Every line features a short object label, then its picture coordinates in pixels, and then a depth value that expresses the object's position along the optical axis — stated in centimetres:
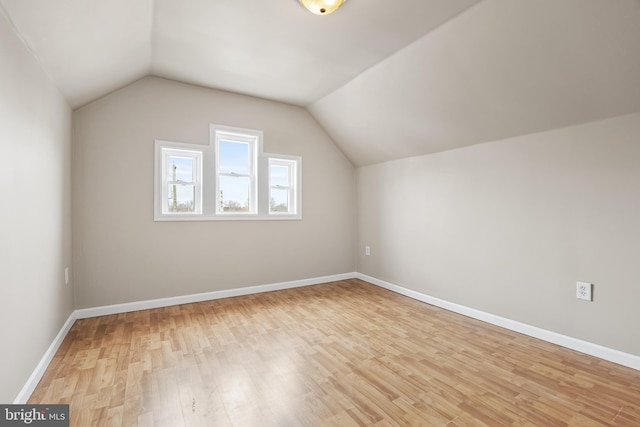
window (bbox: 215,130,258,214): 389
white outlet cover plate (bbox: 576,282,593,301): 236
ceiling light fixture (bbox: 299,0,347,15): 205
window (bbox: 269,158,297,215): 429
